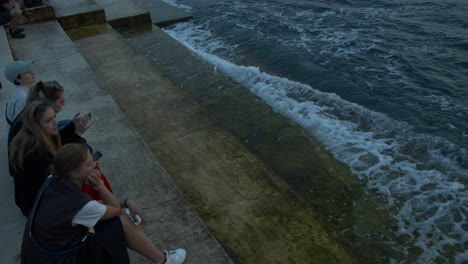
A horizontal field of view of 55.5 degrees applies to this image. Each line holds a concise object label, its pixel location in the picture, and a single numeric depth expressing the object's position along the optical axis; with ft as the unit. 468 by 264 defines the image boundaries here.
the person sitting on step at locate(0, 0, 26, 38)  31.27
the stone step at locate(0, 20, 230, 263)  13.96
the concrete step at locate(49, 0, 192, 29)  37.35
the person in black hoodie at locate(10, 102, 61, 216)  12.16
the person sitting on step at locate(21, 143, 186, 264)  9.54
